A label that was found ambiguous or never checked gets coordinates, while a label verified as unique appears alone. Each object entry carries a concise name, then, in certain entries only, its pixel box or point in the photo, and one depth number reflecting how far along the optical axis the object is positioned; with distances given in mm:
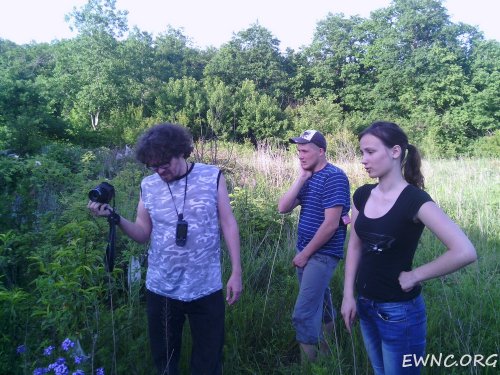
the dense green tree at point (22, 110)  10375
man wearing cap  2736
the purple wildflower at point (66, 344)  1593
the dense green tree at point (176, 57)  32969
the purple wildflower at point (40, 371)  1556
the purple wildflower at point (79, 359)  1542
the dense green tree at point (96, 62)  25891
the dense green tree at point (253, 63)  35656
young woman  1728
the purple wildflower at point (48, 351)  1614
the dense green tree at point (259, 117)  26016
